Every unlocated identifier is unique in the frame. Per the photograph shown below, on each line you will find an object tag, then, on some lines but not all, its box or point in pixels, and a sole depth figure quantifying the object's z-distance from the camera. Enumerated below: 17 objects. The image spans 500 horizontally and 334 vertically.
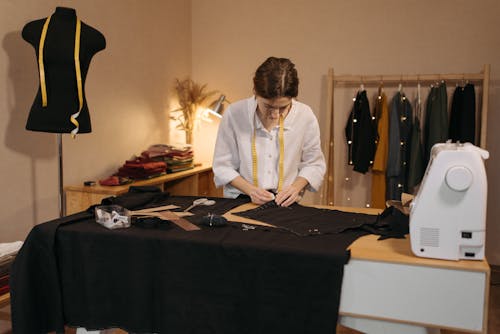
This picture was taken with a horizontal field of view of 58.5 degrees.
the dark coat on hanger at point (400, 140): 3.72
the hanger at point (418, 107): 3.79
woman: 2.12
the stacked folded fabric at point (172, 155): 3.47
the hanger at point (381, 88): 3.80
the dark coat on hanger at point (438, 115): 3.62
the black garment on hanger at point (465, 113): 3.55
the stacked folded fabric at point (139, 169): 3.16
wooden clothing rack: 3.50
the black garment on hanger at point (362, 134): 3.79
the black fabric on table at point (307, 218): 1.53
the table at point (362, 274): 1.21
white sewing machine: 1.24
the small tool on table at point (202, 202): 1.92
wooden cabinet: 2.76
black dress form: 2.18
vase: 4.32
